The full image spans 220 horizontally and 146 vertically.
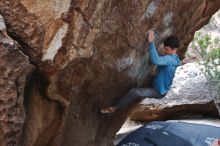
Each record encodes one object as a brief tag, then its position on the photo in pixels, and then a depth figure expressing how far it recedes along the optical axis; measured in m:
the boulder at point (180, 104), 11.74
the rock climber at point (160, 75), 6.82
